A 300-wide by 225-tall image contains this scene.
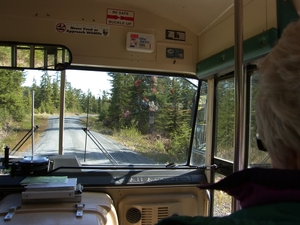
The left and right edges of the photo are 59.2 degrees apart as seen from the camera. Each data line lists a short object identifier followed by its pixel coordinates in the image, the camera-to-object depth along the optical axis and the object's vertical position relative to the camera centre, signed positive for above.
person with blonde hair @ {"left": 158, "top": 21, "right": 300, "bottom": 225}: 0.51 -0.09
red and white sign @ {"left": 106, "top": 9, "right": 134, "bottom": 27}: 2.40 +0.88
